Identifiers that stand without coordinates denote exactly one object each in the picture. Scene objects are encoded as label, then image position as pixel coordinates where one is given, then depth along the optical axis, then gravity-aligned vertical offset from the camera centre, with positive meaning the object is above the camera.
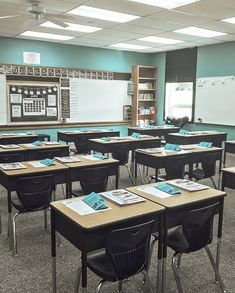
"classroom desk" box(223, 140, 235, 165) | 5.58 -0.82
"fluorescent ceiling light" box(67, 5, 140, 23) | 5.14 +1.45
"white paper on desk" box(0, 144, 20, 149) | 4.57 -0.72
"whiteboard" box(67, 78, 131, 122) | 8.72 -0.03
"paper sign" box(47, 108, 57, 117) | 8.36 -0.38
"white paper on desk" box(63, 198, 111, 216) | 1.95 -0.70
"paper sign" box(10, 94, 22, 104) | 7.79 -0.03
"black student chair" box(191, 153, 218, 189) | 4.42 -0.95
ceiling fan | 4.69 +1.25
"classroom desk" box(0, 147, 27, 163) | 4.24 -0.79
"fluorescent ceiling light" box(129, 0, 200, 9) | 4.66 +1.44
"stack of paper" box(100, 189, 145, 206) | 2.14 -0.69
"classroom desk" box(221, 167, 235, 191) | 3.22 -0.79
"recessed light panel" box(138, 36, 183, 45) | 7.58 +1.46
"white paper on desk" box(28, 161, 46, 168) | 3.30 -0.71
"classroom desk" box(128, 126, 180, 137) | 7.22 -0.72
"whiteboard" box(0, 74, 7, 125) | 7.59 -0.11
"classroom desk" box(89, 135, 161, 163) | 5.24 -0.77
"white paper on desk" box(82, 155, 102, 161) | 3.74 -0.71
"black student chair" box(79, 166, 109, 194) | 3.27 -0.84
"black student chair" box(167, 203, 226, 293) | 2.05 -0.91
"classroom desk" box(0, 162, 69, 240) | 2.92 -0.73
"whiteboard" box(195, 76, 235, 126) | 7.95 +0.01
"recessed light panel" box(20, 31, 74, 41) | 7.16 +1.44
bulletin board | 7.83 -0.12
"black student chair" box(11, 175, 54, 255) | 2.88 -0.90
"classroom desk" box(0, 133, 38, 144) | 5.73 -0.76
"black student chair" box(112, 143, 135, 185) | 5.20 -0.89
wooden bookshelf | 9.61 +0.12
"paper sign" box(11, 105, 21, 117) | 7.86 -0.35
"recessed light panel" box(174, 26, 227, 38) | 6.51 +1.45
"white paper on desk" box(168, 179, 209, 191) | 2.46 -0.68
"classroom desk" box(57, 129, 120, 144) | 6.46 -0.76
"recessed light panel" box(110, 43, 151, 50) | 8.59 +1.45
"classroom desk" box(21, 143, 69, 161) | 4.50 -0.78
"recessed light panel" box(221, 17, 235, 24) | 5.60 +1.45
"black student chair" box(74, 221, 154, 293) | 1.74 -0.90
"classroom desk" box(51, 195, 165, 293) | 1.79 -0.73
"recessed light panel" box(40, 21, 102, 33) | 6.26 +1.45
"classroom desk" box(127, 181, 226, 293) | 2.10 -0.70
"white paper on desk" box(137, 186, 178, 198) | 2.30 -0.69
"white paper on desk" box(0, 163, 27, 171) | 3.15 -0.71
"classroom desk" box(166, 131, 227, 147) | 6.23 -0.77
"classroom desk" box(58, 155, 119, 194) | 3.32 -0.72
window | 9.28 +0.02
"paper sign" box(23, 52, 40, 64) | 7.88 +0.99
